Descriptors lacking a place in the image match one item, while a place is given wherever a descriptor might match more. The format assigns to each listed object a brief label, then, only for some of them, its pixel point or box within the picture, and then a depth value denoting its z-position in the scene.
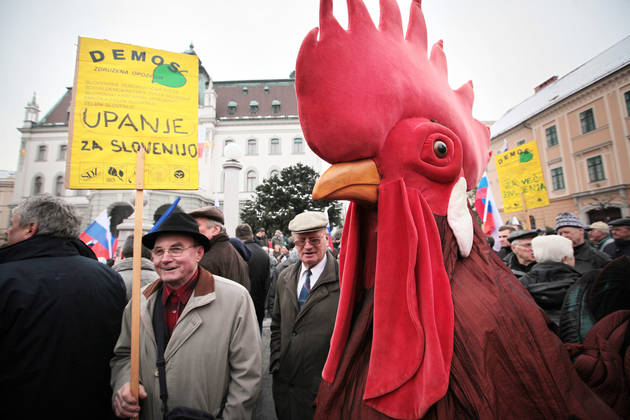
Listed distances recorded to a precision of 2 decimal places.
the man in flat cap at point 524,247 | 3.49
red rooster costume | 0.86
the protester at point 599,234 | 5.57
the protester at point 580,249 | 3.66
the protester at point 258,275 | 4.45
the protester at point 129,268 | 2.79
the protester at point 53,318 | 1.73
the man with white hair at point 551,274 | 2.18
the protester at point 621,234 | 4.17
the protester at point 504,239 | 5.61
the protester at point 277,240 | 11.19
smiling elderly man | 1.87
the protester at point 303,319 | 2.40
